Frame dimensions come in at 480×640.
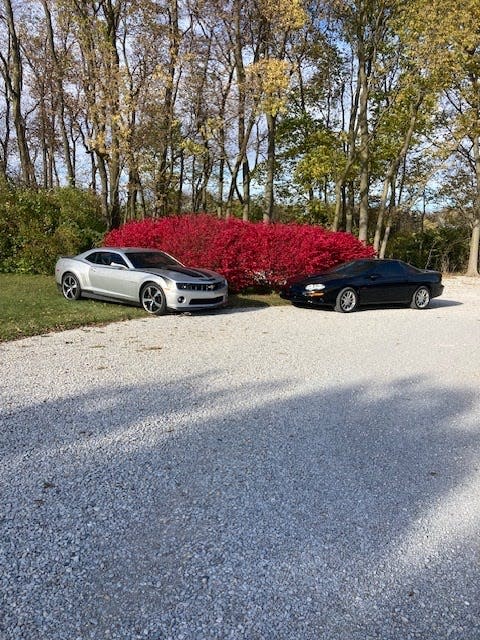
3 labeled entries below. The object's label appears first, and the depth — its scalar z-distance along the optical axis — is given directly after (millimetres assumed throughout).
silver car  10492
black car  12359
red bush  13422
